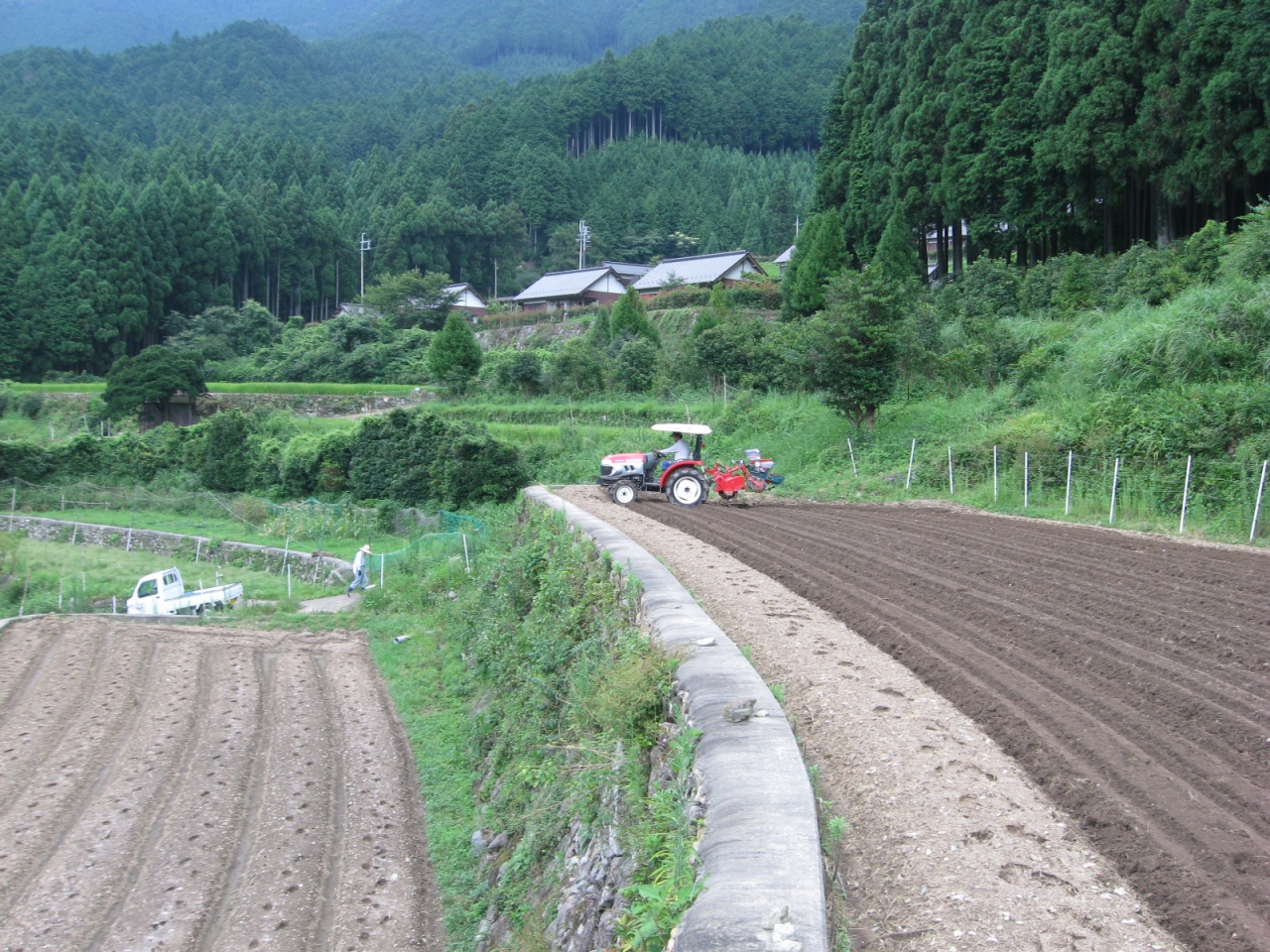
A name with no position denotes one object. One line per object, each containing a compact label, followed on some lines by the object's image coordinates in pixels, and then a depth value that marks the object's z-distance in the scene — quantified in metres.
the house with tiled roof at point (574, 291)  63.72
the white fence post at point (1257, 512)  13.11
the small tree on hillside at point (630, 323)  41.09
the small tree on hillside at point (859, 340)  22.69
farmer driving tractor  19.97
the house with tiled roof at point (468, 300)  67.06
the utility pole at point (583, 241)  77.16
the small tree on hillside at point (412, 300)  58.16
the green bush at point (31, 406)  44.53
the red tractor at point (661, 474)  19.59
